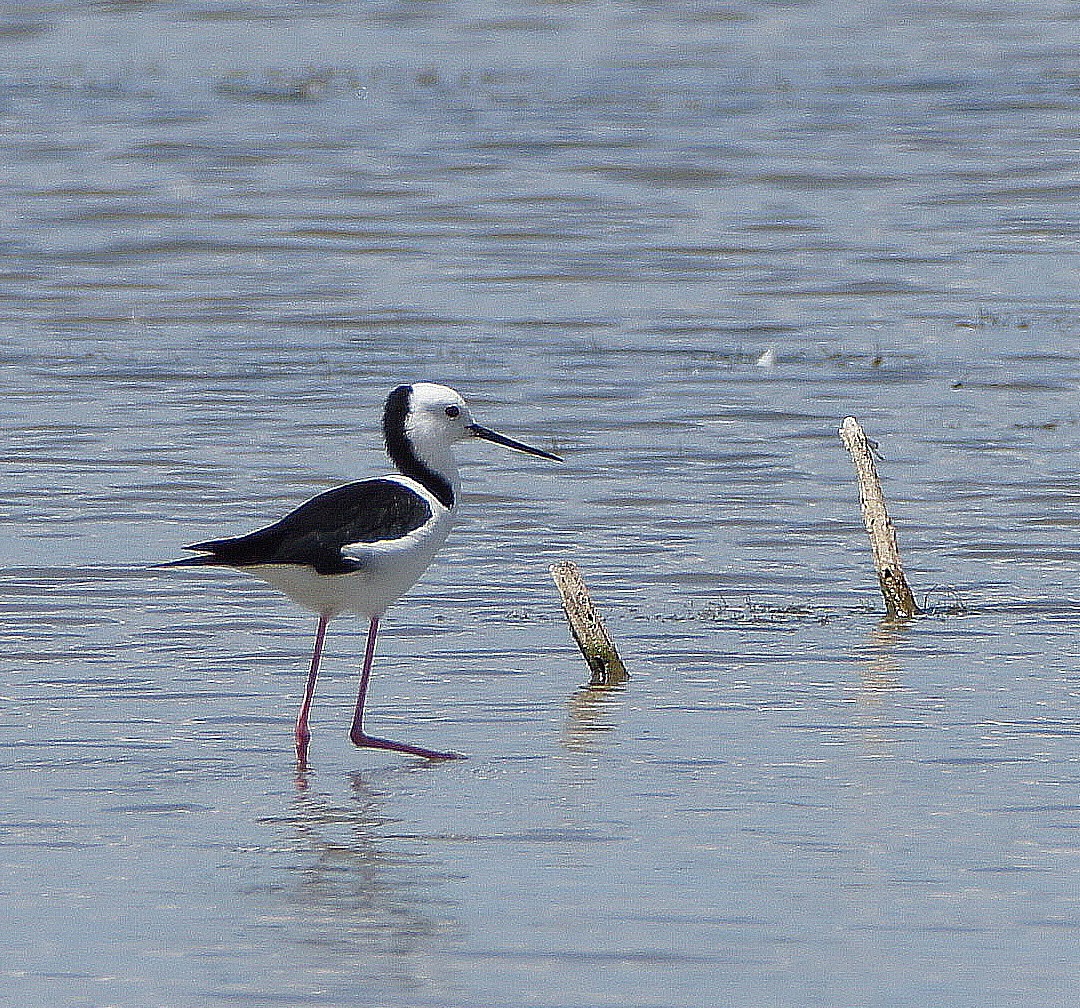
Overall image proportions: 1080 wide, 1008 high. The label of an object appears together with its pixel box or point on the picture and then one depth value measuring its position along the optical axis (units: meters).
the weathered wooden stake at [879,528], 21.55
